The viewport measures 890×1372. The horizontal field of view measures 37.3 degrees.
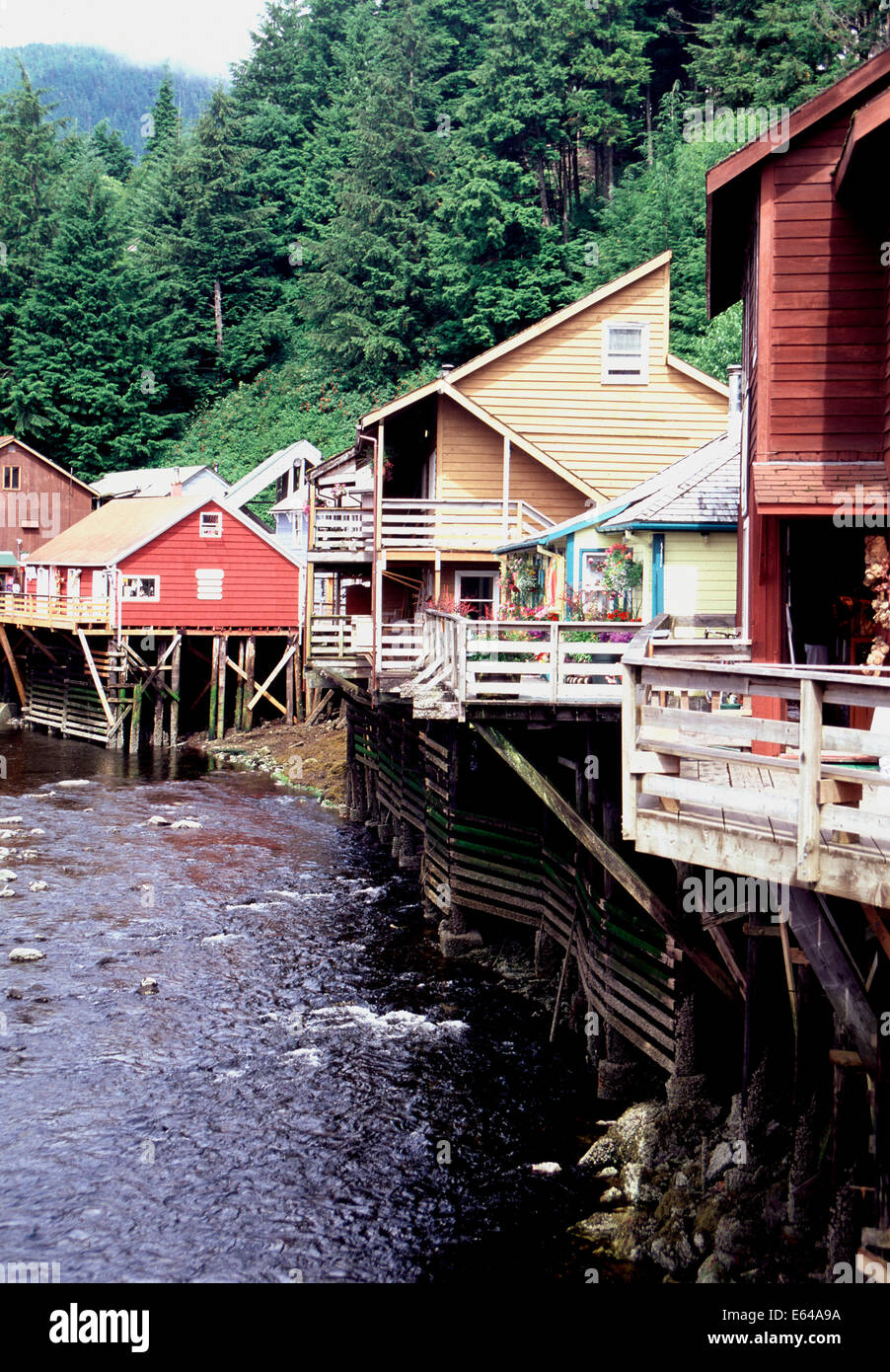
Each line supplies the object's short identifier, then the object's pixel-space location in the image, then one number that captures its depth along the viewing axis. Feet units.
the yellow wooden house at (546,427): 91.15
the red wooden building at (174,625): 140.77
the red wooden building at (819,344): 42.65
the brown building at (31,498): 200.75
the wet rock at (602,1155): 40.68
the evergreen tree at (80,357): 219.61
